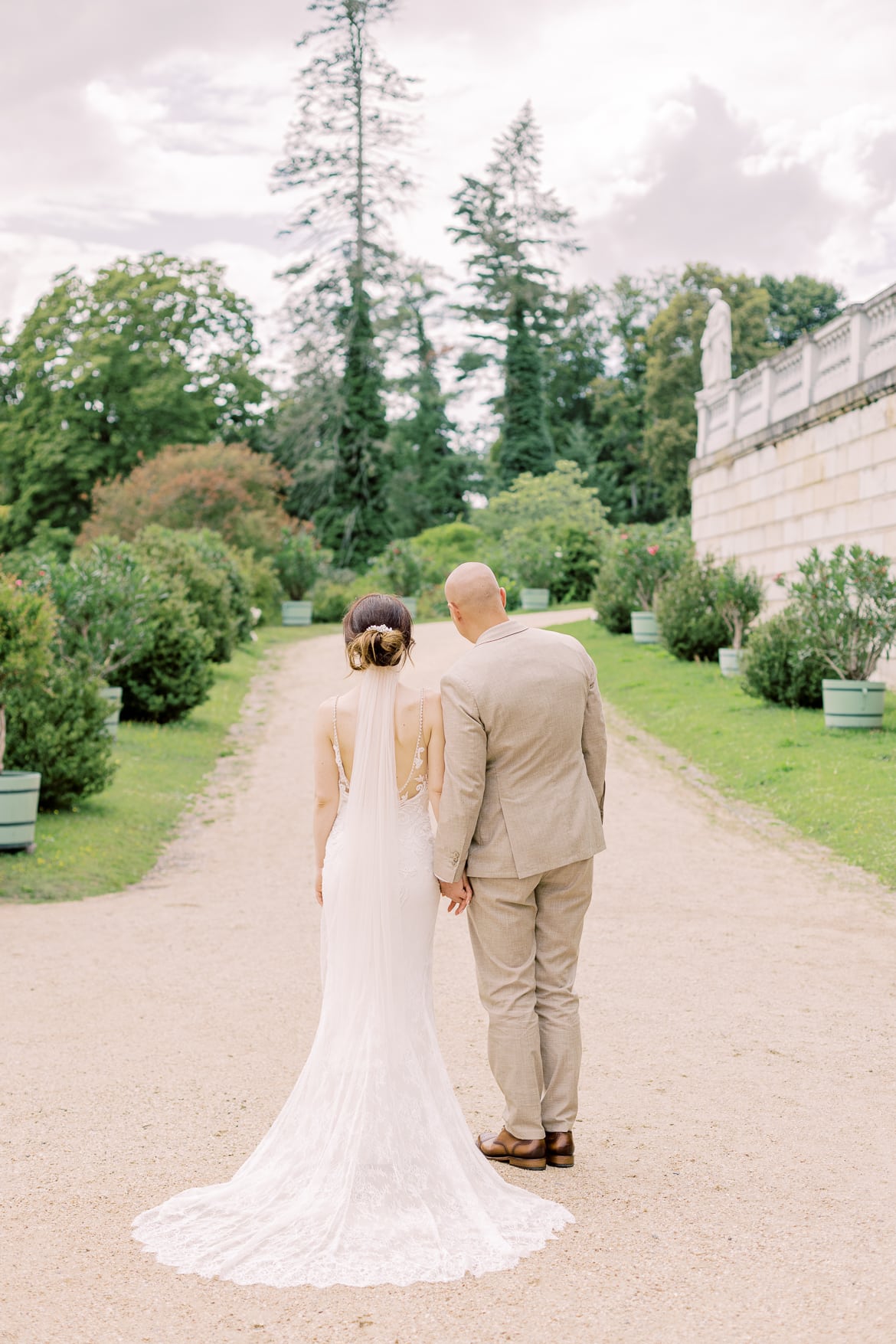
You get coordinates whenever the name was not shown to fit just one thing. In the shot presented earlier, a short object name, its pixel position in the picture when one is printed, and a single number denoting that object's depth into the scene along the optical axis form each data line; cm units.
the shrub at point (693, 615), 1934
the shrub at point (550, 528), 3162
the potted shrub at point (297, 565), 3048
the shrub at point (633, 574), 2283
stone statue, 2392
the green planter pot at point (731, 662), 1780
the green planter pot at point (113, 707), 1201
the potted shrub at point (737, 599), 1822
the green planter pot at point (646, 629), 2228
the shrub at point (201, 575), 1884
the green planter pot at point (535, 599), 3000
